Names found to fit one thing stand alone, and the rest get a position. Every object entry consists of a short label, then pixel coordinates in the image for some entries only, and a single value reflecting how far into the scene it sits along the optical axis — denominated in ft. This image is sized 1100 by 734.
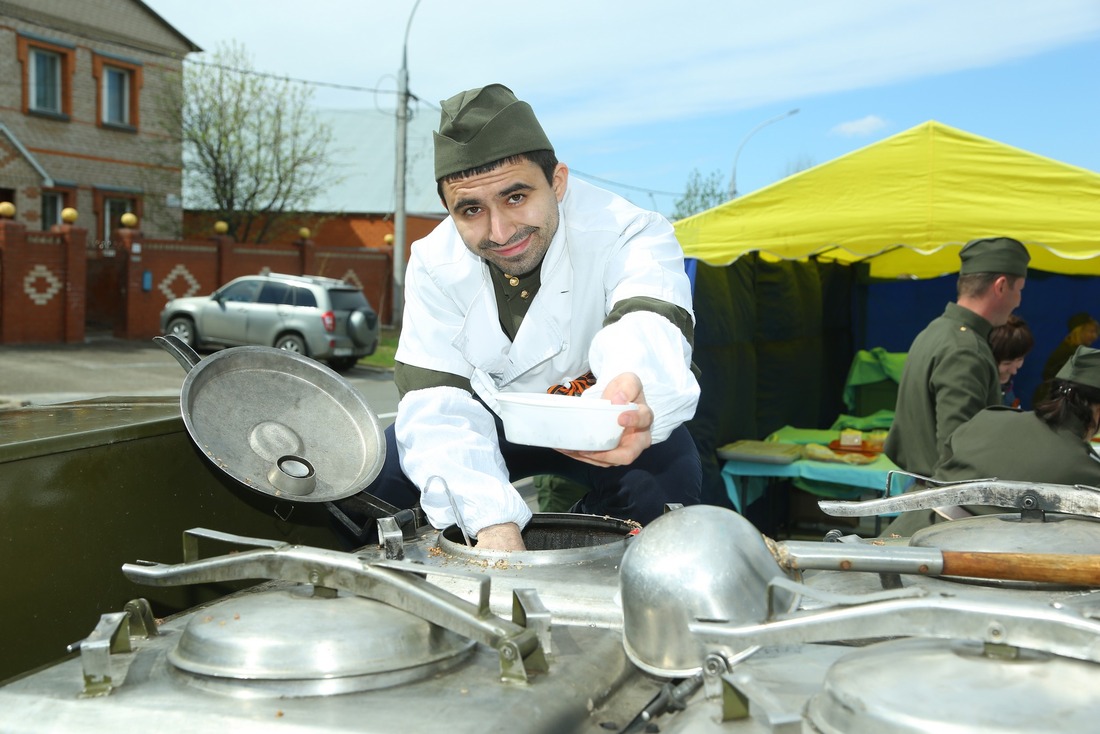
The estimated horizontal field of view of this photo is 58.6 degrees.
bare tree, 80.89
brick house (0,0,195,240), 71.56
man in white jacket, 5.65
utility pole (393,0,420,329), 60.96
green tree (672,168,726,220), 81.82
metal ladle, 3.25
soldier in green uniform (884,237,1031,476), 13.99
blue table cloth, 17.84
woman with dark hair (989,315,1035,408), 18.19
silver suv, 54.60
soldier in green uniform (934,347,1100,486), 10.74
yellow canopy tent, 16.52
